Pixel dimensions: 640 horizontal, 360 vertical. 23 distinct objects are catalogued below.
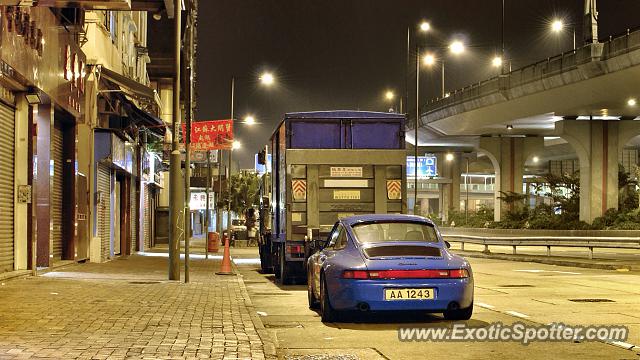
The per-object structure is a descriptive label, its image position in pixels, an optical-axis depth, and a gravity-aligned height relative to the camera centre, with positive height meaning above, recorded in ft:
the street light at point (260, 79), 117.50 +15.70
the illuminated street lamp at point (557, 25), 172.65 +34.65
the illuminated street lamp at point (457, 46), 122.31 +21.25
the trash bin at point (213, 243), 129.89 -7.48
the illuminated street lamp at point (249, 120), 134.00 +12.30
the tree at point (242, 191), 282.97 +1.09
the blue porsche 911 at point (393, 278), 34.94 -3.49
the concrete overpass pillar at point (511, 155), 240.12 +10.99
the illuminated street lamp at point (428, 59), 133.08 +21.27
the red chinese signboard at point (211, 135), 83.66 +5.97
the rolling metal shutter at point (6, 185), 53.67 +0.62
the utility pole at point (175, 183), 57.16 +0.77
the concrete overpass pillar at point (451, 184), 327.06 +3.92
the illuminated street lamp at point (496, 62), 206.67 +32.56
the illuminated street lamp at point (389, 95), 221.25 +25.87
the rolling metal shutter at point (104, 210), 84.48 -1.57
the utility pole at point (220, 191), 124.47 +0.48
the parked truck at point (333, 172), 58.54 +1.59
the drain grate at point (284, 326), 36.51 -5.71
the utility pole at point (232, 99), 129.13 +11.11
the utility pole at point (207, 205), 97.28 -1.47
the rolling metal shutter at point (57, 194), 67.77 +0.04
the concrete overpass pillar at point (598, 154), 187.21 +8.79
